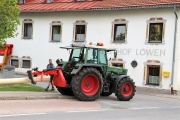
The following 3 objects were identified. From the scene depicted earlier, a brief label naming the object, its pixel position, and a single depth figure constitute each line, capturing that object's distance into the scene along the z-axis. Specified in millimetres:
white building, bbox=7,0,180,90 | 21859
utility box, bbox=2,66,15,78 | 19688
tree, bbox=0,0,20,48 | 18797
